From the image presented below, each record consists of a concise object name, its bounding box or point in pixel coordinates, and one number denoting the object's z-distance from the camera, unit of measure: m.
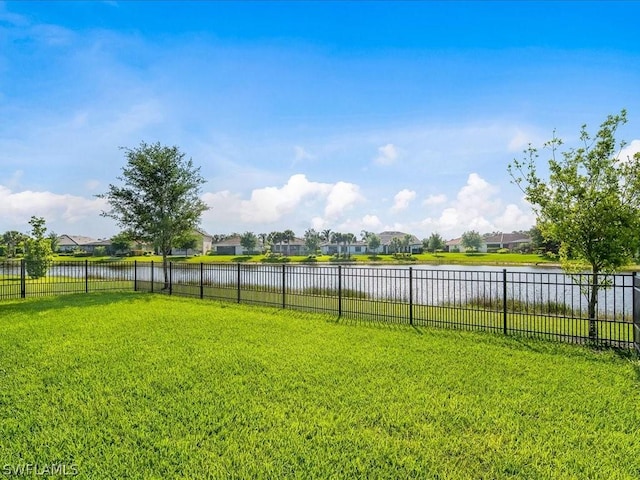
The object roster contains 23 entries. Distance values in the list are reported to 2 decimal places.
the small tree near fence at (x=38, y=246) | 20.92
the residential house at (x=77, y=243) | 87.84
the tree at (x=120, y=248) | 64.44
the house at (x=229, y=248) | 87.19
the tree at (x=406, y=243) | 83.86
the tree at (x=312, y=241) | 83.56
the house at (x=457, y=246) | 89.79
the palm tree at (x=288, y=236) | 92.39
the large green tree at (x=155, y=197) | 18.48
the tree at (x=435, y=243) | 75.38
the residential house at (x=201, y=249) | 73.44
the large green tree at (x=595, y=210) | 7.24
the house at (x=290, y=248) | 89.44
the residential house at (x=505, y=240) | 87.07
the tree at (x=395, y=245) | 79.85
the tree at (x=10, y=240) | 54.84
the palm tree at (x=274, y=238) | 92.62
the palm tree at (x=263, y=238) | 96.12
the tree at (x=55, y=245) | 67.03
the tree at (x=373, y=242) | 83.19
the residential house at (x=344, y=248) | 97.50
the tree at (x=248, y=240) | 78.12
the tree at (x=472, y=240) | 86.25
